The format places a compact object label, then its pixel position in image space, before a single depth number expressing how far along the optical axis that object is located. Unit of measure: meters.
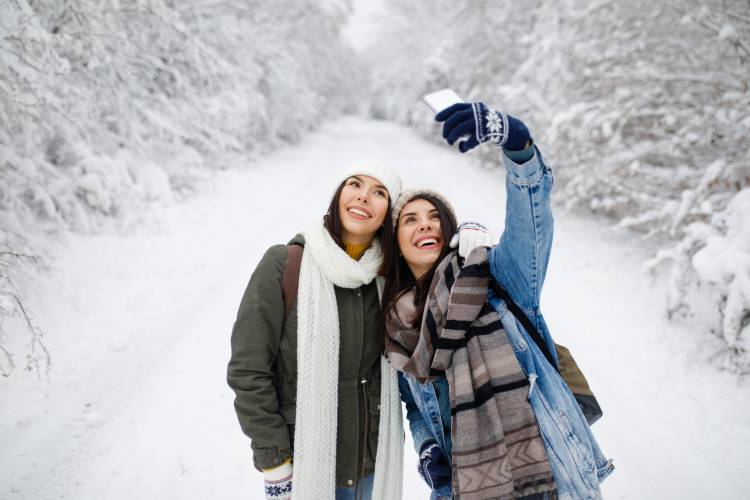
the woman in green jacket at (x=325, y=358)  1.59
